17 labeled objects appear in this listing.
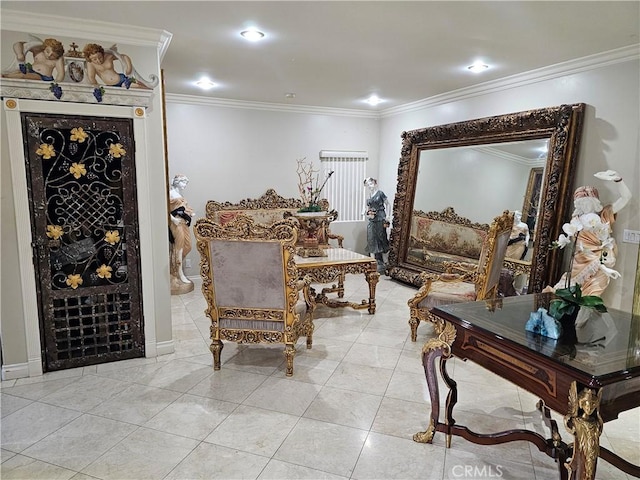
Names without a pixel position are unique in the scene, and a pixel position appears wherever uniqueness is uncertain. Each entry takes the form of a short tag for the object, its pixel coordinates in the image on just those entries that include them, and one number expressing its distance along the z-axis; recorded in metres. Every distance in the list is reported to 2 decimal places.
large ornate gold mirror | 3.78
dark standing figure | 6.16
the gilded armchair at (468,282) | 3.22
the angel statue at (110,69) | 2.85
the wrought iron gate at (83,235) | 2.86
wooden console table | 1.43
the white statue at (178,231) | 4.97
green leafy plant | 1.75
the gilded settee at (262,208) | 5.68
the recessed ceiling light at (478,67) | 3.78
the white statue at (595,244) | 3.27
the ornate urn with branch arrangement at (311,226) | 4.34
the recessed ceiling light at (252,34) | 2.96
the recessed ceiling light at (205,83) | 4.50
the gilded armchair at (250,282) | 2.74
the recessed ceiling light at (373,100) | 5.41
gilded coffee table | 4.00
